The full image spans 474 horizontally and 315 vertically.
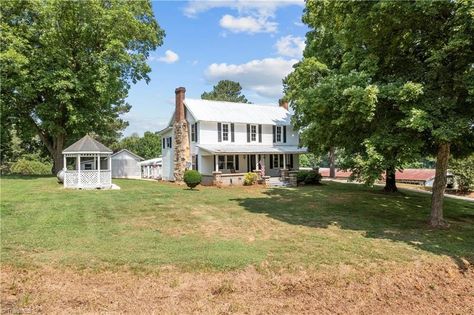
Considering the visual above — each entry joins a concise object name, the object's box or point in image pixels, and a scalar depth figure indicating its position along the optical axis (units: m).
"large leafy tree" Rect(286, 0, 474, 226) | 11.06
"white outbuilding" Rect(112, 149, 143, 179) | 41.56
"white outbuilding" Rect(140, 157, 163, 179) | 40.88
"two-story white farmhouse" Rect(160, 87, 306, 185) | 29.75
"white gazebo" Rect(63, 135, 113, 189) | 22.33
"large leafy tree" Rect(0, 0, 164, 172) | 27.31
